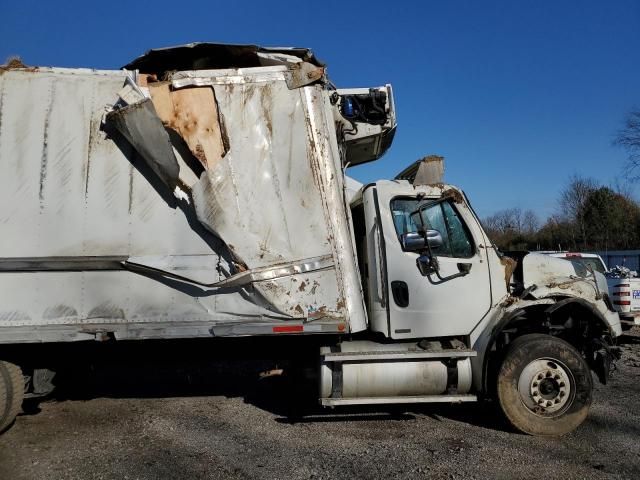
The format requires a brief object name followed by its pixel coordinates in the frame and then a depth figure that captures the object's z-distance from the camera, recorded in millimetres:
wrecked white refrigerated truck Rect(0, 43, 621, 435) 5113
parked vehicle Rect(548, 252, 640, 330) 11359
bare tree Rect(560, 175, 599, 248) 35819
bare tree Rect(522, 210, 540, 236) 43081
